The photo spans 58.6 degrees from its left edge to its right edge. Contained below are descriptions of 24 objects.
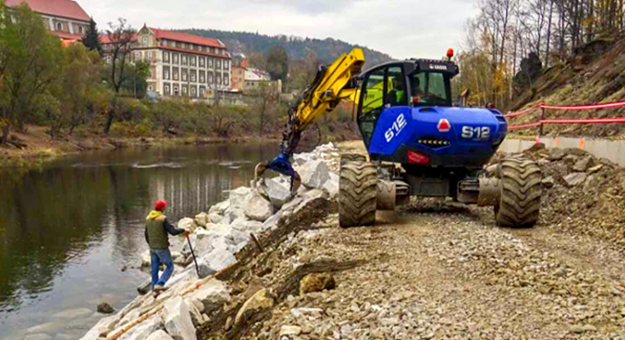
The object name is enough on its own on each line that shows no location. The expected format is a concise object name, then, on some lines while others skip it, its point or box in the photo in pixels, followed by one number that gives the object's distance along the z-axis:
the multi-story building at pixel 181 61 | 99.25
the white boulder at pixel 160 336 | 5.85
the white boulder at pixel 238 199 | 15.21
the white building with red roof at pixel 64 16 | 99.25
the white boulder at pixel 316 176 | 11.75
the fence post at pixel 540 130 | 12.92
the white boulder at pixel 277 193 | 12.30
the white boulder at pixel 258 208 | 12.48
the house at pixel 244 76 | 120.68
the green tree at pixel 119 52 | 66.56
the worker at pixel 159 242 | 9.56
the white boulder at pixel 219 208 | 17.97
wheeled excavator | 7.82
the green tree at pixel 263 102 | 70.69
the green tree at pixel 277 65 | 109.38
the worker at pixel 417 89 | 8.52
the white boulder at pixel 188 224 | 16.56
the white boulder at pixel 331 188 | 11.20
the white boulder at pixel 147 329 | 6.45
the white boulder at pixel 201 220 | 17.05
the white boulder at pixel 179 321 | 6.04
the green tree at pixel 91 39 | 77.44
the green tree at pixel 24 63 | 40.84
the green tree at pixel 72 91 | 46.62
